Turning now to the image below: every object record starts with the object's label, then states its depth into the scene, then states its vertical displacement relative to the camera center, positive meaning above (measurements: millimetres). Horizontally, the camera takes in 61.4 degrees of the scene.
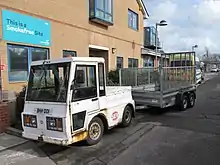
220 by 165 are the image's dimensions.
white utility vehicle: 4296 -630
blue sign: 7278 +2051
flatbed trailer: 7687 -433
